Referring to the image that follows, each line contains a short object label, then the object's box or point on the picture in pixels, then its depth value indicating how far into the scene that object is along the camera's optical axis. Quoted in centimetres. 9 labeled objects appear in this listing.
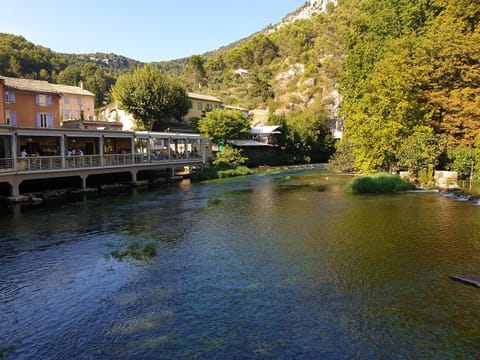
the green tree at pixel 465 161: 3129
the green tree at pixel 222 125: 5394
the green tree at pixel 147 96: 5122
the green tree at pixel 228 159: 4972
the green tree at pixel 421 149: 3241
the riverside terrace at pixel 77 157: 2656
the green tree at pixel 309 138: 6800
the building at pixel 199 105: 6489
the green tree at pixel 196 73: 12288
